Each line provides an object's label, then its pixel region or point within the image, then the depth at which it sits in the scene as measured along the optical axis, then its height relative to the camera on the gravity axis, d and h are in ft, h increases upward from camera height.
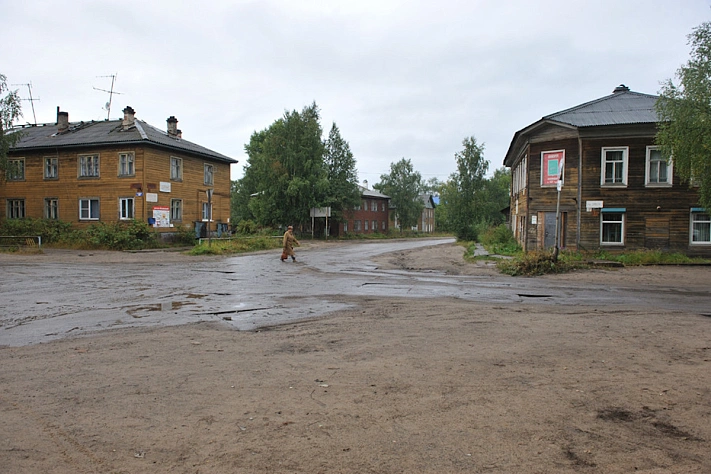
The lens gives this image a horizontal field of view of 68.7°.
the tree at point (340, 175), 183.62 +17.83
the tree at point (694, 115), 54.08 +11.70
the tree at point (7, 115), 98.37 +20.23
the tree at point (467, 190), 167.67 +10.98
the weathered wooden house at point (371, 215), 239.91 +3.92
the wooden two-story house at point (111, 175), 106.93 +10.04
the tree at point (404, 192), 265.95 +15.92
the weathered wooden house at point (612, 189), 78.07 +5.47
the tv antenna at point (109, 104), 134.30 +31.72
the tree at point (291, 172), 170.09 +16.83
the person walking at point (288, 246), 77.36 -3.49
